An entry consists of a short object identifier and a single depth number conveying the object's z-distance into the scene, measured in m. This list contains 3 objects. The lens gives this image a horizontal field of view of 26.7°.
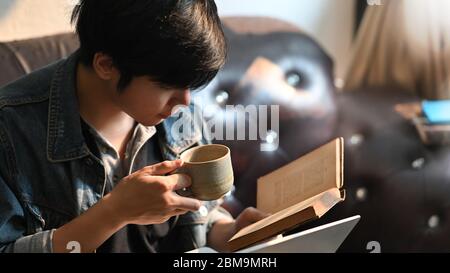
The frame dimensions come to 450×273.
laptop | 1.40
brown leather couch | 1.86
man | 1.39
